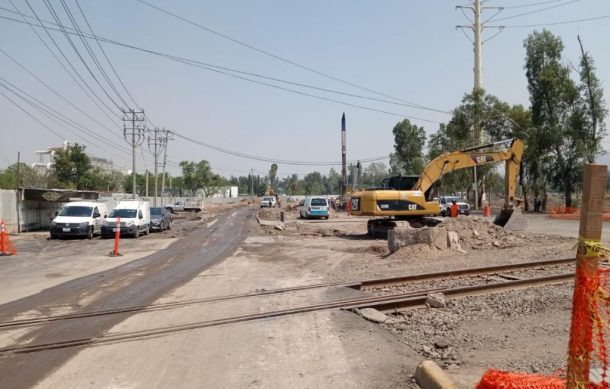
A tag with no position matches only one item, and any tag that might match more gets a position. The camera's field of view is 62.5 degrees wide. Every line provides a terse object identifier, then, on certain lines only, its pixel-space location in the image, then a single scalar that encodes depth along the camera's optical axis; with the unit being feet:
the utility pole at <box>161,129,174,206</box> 230.89
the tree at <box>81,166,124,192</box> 202.28
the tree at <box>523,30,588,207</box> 161.17
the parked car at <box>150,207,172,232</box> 108.78
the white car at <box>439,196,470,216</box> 152.67
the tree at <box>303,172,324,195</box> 567.59
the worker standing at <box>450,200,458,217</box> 105.60
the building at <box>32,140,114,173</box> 538.30
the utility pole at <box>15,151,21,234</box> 102.62
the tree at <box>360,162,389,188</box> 557.50
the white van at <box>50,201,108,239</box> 89.56
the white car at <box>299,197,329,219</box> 149.07
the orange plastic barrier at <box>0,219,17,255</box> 65.67
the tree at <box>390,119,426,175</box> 273.95
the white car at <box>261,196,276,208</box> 266.16
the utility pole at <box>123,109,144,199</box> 171.40
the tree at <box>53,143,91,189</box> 193.06
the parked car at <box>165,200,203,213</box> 237.04
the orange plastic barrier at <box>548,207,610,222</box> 135.93
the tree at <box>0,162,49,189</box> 207.72
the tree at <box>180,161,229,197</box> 366.43
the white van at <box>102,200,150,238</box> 92.02
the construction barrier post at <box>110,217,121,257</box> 62.23
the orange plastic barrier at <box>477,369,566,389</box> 14.44
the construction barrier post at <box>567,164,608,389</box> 12.27
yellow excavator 75.31
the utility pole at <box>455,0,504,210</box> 203.31
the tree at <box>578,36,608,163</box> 155.02
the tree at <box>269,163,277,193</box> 455.54
